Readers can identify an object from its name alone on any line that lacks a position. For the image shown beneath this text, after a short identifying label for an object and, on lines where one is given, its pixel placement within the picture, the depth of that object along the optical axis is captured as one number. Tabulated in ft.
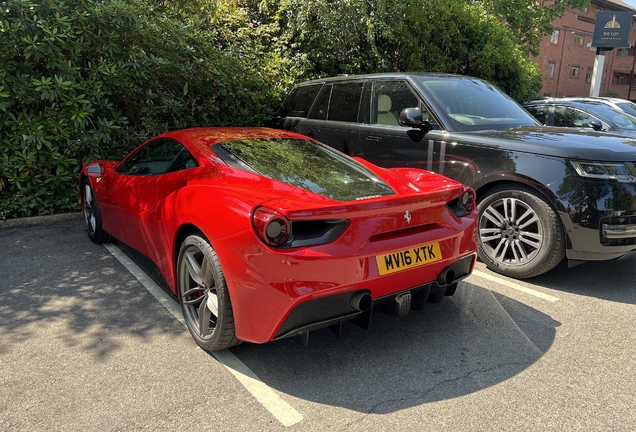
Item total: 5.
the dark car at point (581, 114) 25.50
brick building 131.42
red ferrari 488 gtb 8.05
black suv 12.32
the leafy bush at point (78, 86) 18.95
